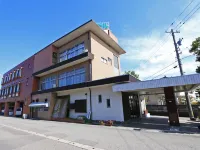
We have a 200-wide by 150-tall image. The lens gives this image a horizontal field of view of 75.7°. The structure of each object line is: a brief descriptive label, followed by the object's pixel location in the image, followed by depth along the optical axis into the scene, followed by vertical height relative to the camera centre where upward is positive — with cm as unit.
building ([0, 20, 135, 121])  1620 +496
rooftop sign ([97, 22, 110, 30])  2316 +1382
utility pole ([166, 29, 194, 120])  1347 +190
